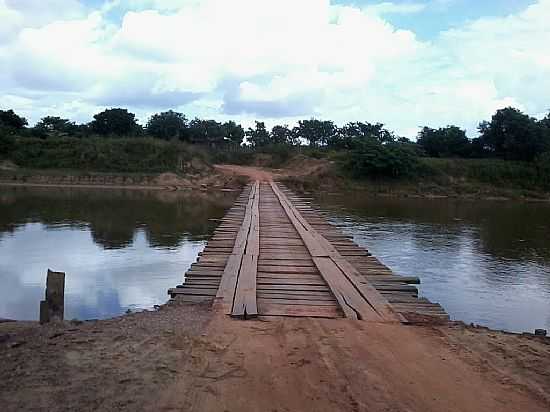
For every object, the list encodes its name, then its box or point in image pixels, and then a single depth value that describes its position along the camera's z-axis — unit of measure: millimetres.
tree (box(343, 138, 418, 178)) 35219
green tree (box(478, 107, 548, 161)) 38750
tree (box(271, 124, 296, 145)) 58494
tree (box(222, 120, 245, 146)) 57422
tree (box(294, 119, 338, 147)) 59094
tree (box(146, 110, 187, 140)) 53000
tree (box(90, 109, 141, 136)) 48281
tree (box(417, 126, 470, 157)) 44062
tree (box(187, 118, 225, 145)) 54703
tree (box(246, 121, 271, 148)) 57812
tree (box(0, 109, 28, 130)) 44469
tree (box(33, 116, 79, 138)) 45428
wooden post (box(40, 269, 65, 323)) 5703
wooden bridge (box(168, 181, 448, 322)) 5930
